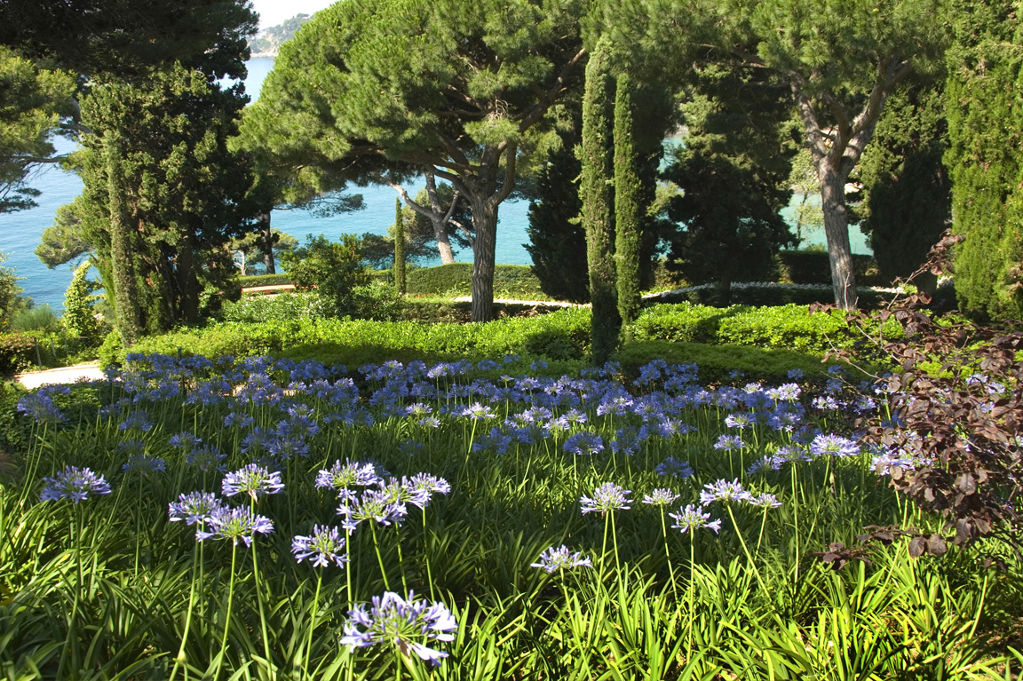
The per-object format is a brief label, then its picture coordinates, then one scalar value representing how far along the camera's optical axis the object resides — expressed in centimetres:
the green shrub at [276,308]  1370
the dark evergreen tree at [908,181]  1563
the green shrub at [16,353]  1500
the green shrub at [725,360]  712
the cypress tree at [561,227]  1770
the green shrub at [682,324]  948
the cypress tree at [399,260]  2262
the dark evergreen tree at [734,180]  1591
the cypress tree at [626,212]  1012
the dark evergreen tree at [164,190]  1260
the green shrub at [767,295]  1880
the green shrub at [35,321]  1823
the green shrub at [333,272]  1356
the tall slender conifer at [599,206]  996
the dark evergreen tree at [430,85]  1433
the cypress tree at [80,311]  1727
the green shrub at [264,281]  2639
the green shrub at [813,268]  2017
